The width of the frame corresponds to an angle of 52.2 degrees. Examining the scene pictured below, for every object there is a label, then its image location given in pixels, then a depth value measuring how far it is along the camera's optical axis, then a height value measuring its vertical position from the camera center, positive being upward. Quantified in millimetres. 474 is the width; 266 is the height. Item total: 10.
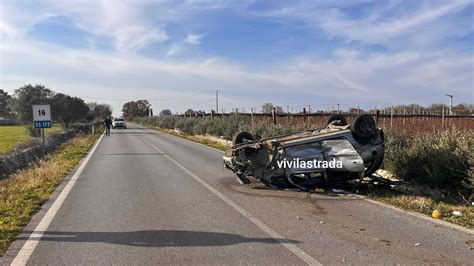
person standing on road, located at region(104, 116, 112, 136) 45659 -882
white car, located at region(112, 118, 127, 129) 70125 -1358
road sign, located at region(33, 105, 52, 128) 23172 -27
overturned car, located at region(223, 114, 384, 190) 9711 -892
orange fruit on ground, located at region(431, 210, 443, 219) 7670 -1639
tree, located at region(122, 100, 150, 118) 175625 +2288
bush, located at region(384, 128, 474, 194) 9305 -1037
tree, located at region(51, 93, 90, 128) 69938 +1047
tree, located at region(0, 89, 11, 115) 124350 +2551
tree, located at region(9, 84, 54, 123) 58203 +1745
